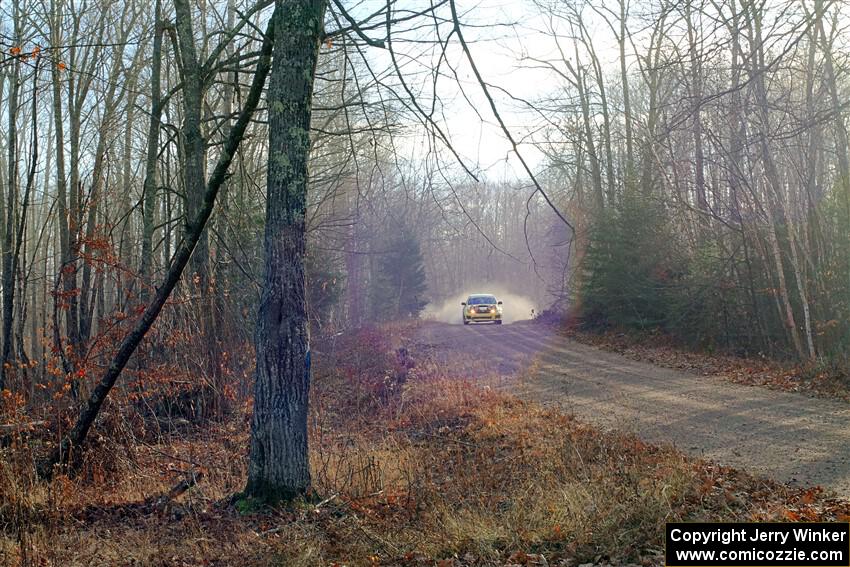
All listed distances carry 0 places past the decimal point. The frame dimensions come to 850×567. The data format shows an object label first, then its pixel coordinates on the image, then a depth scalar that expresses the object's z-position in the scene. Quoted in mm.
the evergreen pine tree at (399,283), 41562
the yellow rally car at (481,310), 34625
